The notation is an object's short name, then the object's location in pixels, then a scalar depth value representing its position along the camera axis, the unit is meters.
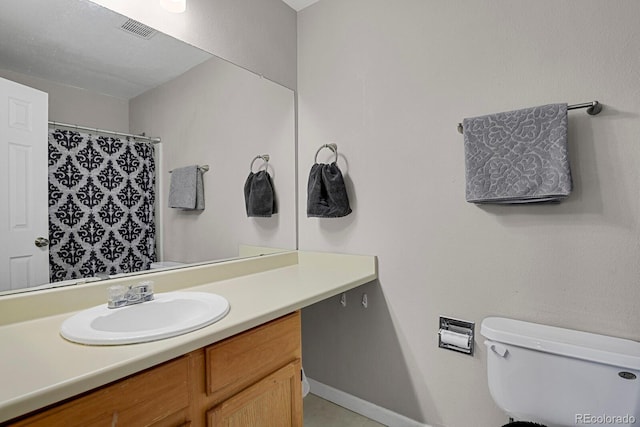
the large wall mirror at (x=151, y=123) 1.11
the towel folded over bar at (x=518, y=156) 1.16
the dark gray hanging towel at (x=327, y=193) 1.73
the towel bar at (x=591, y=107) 1.15
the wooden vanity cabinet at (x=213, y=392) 0.71
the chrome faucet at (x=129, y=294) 1.09
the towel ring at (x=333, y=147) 1.85
